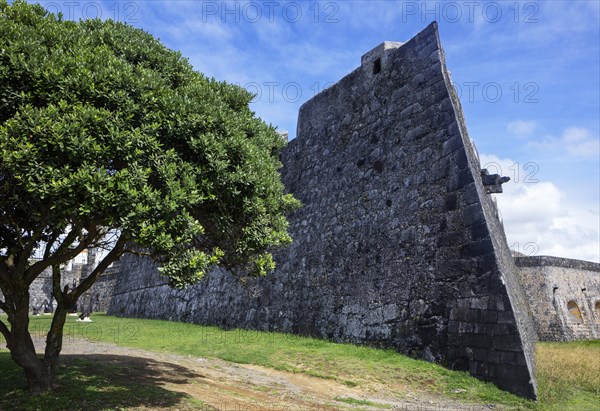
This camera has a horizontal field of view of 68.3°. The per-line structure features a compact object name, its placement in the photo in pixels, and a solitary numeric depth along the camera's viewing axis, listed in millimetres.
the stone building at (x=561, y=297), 22219
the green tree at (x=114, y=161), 5383
